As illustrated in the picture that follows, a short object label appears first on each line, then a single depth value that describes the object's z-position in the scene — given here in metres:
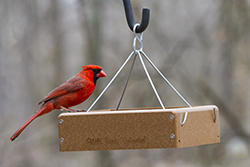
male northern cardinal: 7.51
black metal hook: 6.04
